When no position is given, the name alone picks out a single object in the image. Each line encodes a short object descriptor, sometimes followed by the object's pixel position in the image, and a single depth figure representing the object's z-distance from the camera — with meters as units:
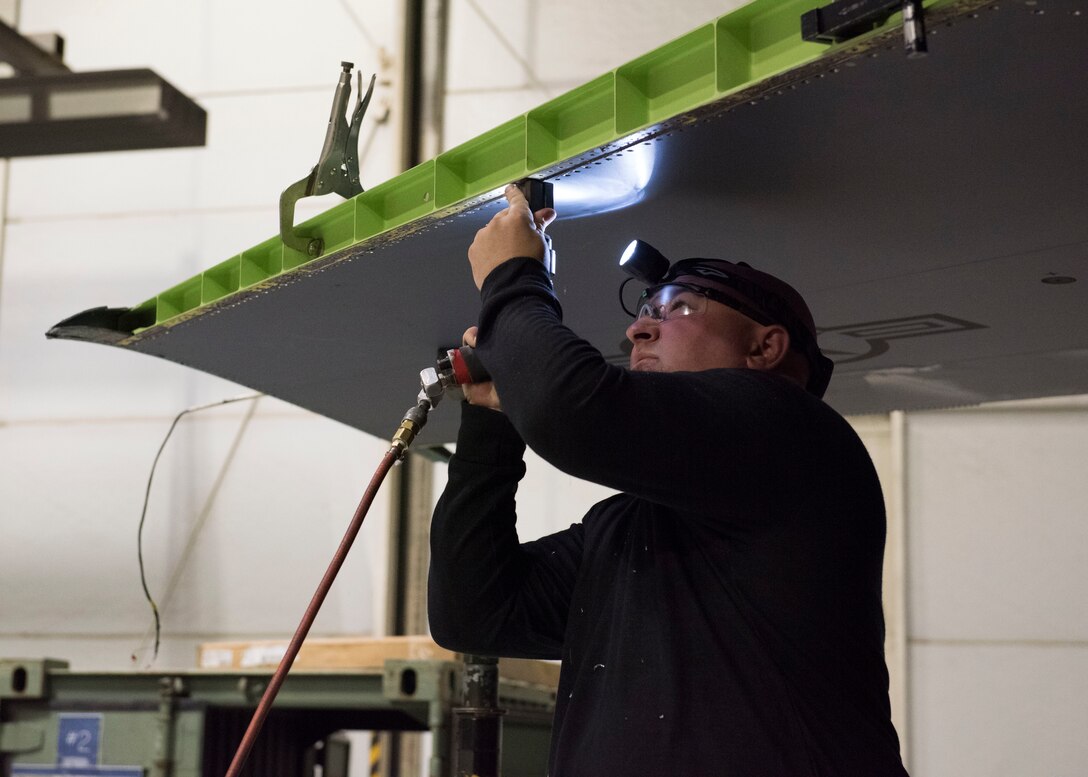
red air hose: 2.30
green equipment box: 4.19
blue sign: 4.30
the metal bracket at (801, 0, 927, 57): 1.71
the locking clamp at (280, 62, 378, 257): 2.89
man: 1.94
